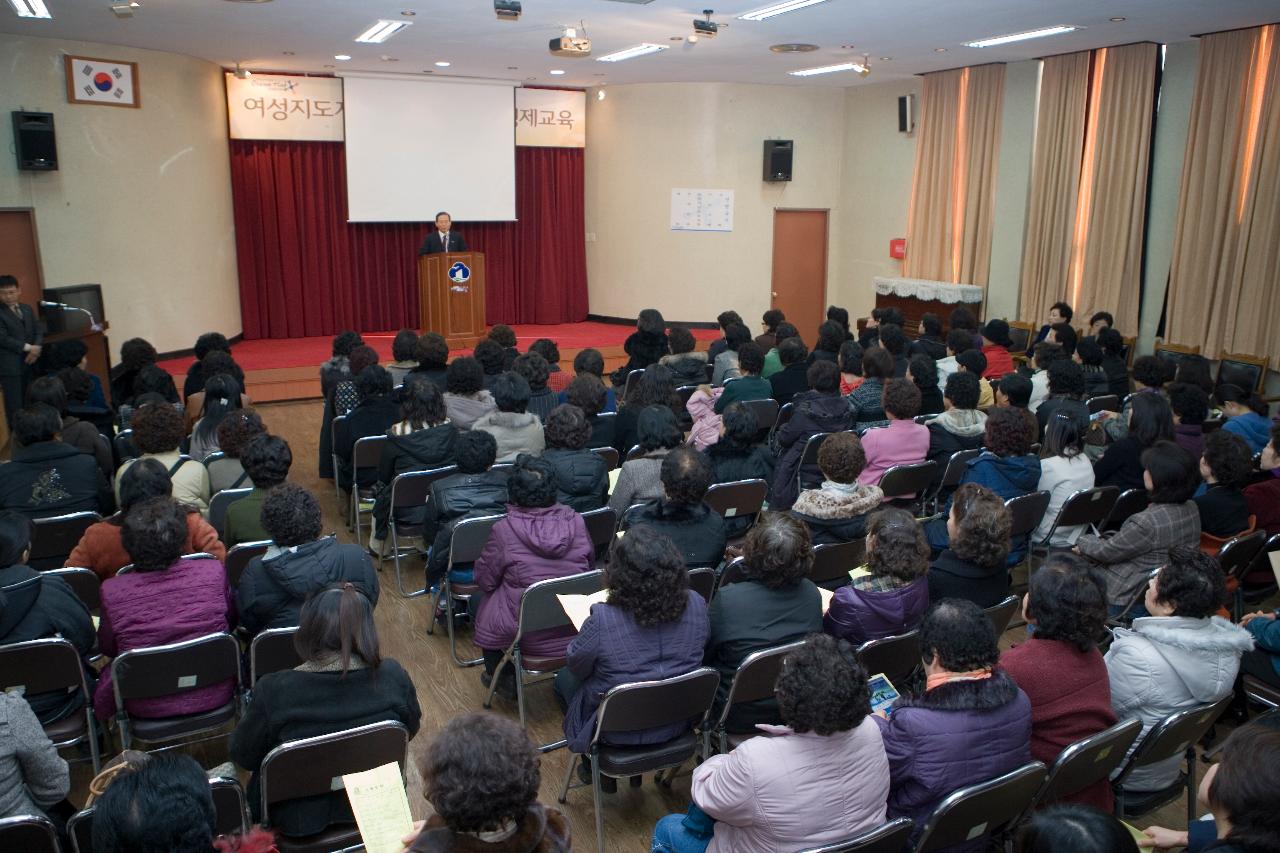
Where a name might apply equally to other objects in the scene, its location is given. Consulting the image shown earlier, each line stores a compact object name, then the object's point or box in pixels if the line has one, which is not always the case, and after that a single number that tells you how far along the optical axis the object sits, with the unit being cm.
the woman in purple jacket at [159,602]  333
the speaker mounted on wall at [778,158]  1321
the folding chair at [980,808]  242
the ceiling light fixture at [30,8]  744
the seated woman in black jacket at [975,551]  357
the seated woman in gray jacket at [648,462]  478
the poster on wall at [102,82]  962
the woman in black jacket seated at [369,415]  603
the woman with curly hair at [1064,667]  284
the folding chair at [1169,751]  283
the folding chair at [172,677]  319
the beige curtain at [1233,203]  877
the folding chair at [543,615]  376
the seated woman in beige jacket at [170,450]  471
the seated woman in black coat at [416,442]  538
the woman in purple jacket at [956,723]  255
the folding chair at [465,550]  443
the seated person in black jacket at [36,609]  315
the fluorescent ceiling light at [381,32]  875
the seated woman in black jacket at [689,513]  395
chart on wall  1331
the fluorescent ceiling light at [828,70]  1104
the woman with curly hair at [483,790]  186
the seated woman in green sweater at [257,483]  424
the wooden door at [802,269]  1384
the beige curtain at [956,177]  1162
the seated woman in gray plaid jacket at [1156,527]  423
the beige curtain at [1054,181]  1053
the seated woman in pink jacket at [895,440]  548
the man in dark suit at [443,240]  1137
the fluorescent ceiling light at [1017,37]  884
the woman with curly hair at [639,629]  306
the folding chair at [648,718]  302
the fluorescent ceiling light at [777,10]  748
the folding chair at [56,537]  436
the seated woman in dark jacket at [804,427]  589
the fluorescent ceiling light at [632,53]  1008
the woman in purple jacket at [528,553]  396
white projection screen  1240
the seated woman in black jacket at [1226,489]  442
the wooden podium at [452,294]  1123
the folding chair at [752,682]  314
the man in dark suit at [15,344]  768
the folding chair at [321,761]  255
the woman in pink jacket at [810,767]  232
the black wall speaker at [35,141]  915
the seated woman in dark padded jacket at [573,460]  484
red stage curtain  1245
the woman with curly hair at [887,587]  348
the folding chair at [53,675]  307
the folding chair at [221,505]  465
